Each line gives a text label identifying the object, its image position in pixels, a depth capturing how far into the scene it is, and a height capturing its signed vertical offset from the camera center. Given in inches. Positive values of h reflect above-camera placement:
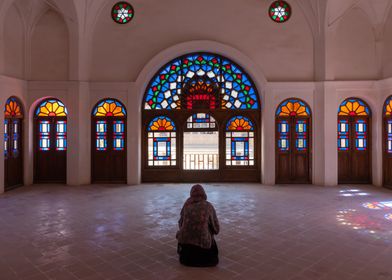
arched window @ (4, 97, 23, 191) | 379.2 +3.5
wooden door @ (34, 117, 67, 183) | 424.5 -5.7
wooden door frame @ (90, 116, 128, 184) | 424.2 +12.4
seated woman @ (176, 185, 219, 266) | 162.7 -42.2
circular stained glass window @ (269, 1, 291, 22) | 412.2 +165.1
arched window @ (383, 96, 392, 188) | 386.3 +2.5
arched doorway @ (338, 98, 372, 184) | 414.0 +1.5
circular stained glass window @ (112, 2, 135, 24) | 418.6 +165.6
